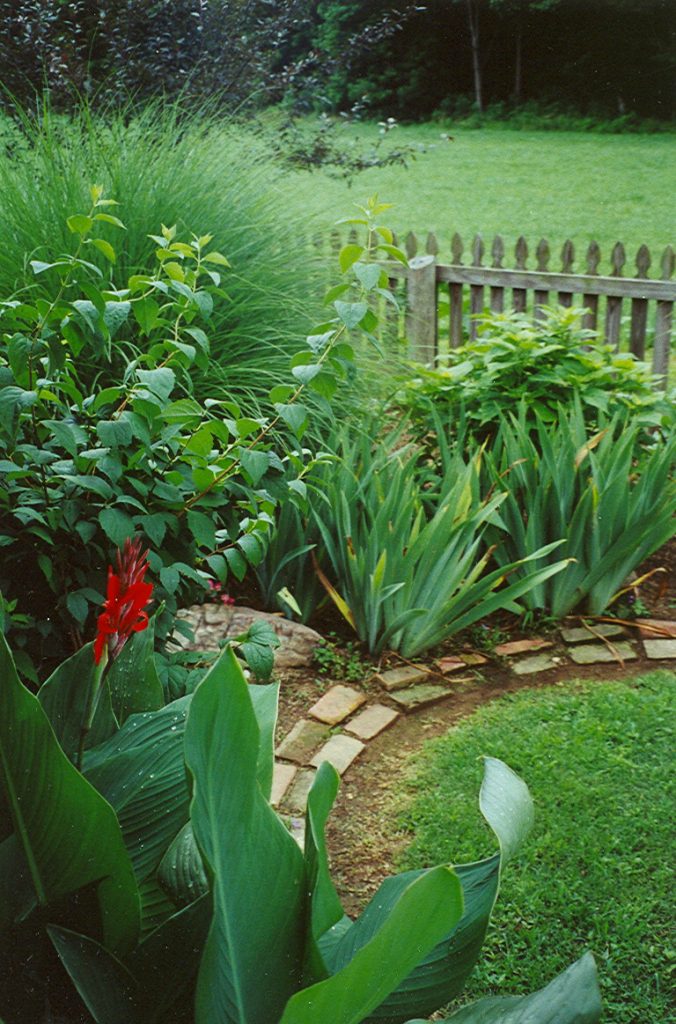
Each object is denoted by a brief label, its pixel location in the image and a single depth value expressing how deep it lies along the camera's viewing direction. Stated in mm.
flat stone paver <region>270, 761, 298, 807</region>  2269
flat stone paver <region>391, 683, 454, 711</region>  2654
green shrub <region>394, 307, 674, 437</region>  3494
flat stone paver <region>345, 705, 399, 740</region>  2527
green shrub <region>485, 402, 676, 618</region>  2979
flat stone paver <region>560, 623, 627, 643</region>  2980
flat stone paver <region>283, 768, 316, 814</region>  2232
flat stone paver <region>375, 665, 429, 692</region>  2721
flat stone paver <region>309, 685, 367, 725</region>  2576
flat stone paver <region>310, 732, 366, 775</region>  2410
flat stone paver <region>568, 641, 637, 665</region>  2898
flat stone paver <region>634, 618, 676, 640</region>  3020
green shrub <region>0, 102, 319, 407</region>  3307
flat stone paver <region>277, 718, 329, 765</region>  2441
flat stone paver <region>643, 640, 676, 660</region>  2918
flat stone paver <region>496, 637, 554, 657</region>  2914
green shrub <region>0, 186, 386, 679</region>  1612
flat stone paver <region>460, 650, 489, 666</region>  2853
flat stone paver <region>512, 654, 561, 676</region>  2841
